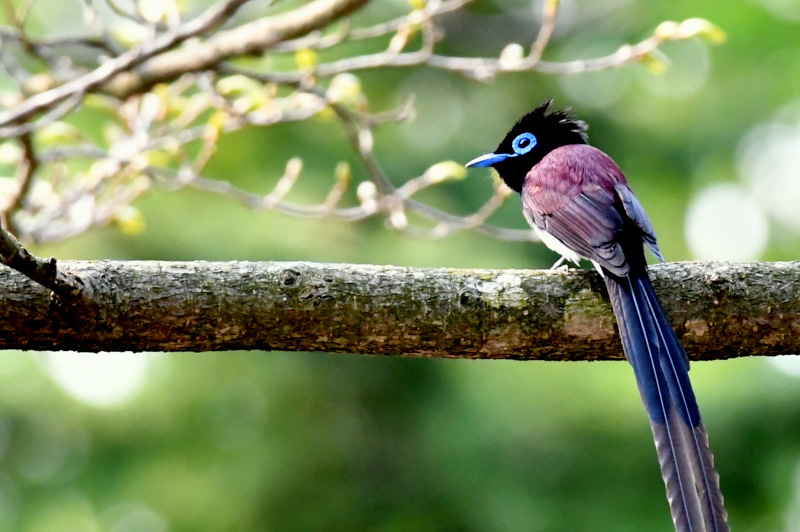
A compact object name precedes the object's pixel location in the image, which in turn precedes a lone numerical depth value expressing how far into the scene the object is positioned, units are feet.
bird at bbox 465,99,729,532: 16.44
